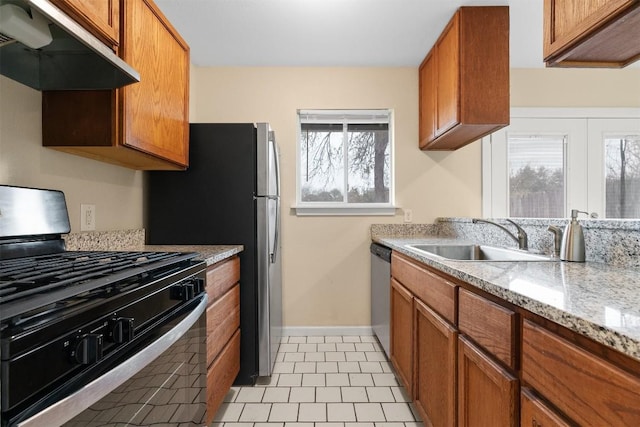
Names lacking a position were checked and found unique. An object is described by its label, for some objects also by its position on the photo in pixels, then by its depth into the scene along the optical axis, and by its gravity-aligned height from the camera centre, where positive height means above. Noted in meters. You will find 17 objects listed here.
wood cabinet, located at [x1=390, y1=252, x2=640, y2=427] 0.62 -0.37
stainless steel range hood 1.03 +0.51
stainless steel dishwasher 2.50 -0.58
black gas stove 0.57 -0.20
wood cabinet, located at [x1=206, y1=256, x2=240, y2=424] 1.64 -0.58
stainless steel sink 2.23 -0.23
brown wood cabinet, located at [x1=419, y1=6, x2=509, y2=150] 2.25 +0.92
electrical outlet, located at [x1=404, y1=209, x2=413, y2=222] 3.17 -0.01
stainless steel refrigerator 2.21 +0.05
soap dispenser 1.38 -0.11
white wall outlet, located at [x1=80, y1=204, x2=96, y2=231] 1.73 -0.02
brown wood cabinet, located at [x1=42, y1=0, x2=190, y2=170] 1.45 +0.44
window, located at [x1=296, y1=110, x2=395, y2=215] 3.23 +0.50
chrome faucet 1.87 -0.12
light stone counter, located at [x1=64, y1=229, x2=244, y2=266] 1.61 -0.16
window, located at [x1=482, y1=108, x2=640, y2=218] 3.05 +0.44
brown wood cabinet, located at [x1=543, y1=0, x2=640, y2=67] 1.06 +0.58
